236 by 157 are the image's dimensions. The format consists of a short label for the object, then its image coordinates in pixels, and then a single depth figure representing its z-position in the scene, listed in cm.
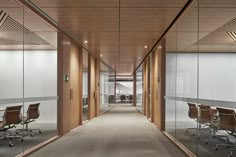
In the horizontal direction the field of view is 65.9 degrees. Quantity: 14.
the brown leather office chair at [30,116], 451
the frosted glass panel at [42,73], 488
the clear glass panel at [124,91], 2092
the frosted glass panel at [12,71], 371
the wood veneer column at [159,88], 581
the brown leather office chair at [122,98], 2090
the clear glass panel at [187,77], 380
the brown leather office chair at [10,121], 392
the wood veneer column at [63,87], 519
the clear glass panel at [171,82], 492
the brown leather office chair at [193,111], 371
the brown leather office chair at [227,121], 289
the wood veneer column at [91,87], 844
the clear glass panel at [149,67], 807
